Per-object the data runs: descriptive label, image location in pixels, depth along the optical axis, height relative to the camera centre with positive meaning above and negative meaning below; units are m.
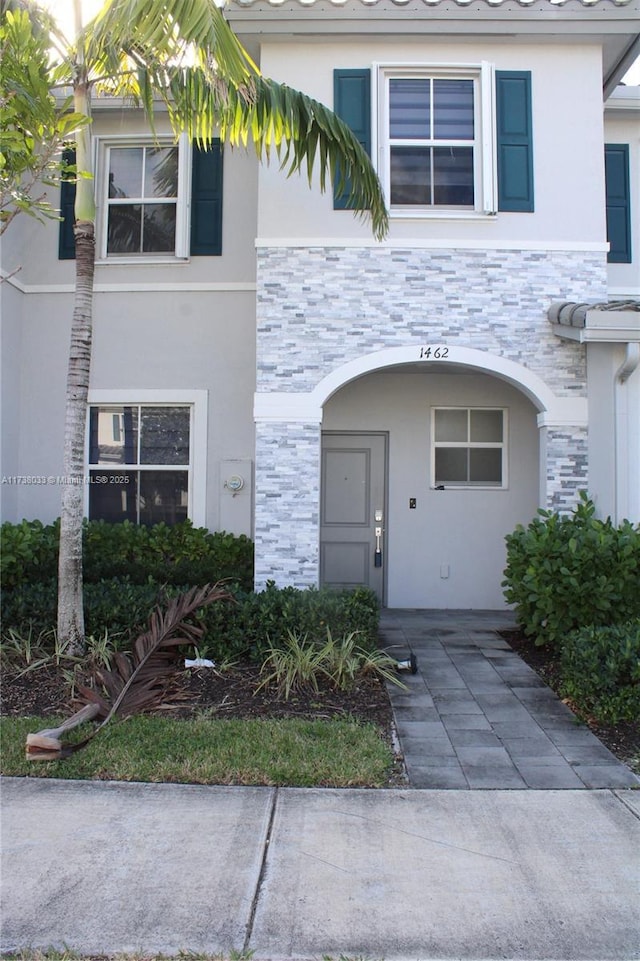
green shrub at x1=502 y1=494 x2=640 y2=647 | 6.32 -0.57
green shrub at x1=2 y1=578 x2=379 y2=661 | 6.39 -0.98
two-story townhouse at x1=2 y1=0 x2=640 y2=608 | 7.41 +2.82
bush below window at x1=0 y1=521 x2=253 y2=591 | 7.87 -0.55
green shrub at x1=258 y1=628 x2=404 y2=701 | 5.80 -1.29
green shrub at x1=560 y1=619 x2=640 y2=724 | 5.14 -1.18
